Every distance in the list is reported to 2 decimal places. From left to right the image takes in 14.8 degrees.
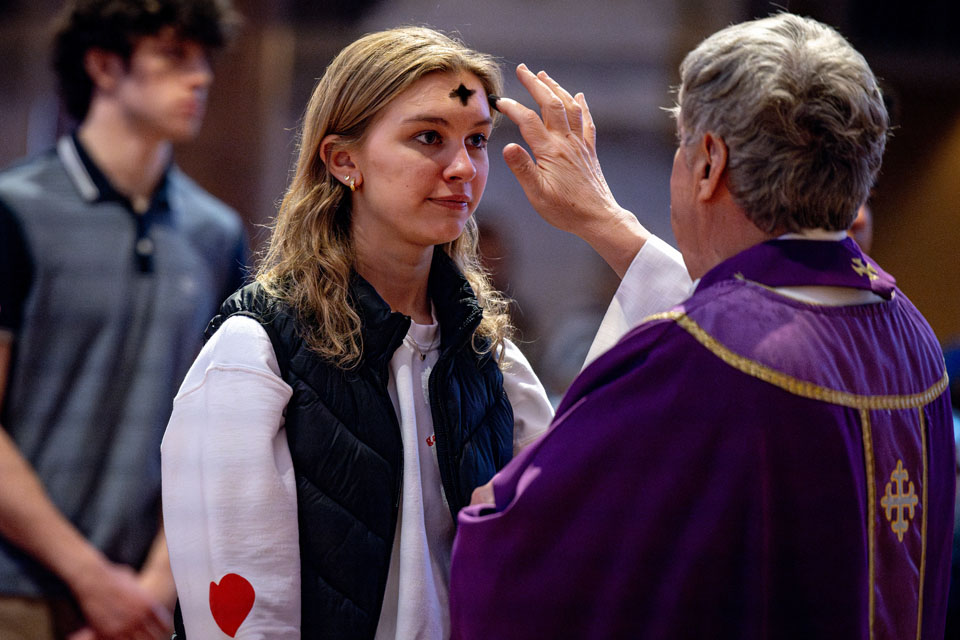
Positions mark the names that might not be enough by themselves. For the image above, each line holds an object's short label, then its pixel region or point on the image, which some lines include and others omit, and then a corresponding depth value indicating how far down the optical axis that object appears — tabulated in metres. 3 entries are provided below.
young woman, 3.51
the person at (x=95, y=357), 4.12
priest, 3.38
